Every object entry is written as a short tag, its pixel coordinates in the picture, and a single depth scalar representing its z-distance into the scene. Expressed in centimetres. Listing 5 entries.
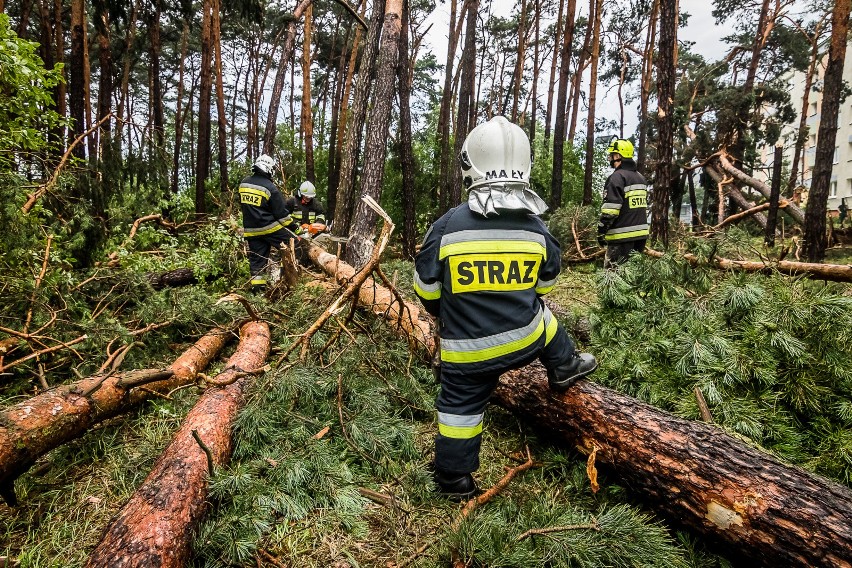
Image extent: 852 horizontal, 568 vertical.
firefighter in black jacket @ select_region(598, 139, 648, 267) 529
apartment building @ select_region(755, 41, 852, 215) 2640
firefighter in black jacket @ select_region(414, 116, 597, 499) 214
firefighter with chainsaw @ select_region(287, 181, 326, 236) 790
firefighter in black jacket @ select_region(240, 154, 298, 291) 601
